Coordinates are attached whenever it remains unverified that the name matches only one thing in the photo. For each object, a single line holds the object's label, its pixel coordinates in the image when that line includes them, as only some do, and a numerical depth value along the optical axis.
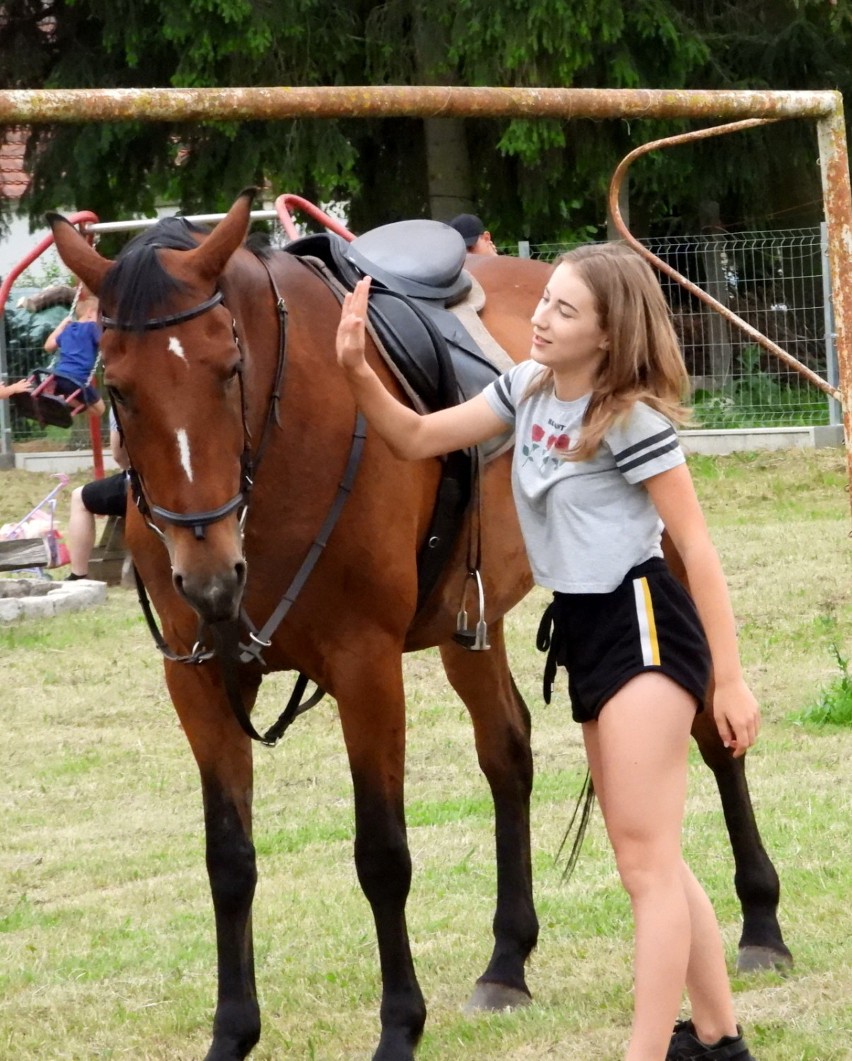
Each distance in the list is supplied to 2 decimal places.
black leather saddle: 7.11
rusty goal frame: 6.66
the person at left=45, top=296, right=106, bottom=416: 20.34
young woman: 5.41
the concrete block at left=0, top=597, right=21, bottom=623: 18.58
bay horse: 5.49
